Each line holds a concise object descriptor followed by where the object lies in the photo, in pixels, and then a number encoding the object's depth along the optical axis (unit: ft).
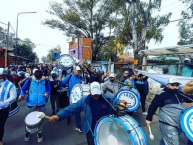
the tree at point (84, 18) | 84.74
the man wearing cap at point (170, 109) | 9.21
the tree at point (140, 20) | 43.78
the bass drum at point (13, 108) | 11.89
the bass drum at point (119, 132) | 6.39
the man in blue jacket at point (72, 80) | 15.61
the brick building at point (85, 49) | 91.01
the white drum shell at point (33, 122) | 6.79
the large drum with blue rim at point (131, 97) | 15.07
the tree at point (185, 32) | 55.20
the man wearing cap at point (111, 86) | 17.16
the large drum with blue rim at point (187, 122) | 8.53
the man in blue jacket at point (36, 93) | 12.53
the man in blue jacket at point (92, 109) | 8.41
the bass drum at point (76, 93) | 12.67
